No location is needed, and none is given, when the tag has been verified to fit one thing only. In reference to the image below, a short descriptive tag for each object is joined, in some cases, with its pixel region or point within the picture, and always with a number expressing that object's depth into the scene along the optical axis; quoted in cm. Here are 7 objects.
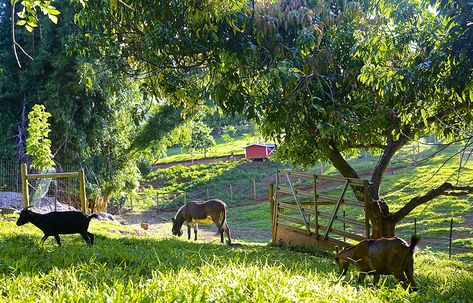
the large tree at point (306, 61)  795
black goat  802
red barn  4509
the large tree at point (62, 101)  1842
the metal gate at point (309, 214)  1074
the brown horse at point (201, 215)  1534
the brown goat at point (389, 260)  610
